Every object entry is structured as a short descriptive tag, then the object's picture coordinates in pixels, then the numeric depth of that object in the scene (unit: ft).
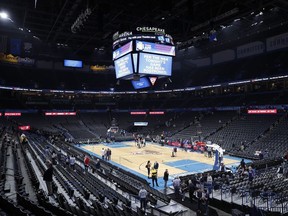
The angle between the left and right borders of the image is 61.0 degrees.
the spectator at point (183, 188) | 52.06
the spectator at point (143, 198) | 40.10
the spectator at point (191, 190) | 47.50
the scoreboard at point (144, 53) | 78.59
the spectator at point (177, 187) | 50.68
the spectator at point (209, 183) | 49.29
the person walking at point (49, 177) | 33.08
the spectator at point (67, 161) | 63.66
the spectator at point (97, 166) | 65.27
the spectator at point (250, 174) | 53.78
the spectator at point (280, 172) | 57.56
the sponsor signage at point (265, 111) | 111.96
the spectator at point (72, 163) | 62.27
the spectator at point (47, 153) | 67.83
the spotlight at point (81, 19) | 76.82
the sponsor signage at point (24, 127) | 140.24
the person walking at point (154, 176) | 58.39
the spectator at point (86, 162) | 66.43
